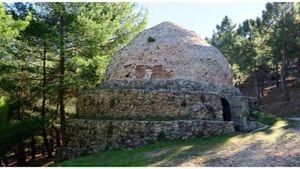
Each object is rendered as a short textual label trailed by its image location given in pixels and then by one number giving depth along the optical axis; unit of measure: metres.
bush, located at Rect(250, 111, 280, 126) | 12.87
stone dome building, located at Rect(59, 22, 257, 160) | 10.56
